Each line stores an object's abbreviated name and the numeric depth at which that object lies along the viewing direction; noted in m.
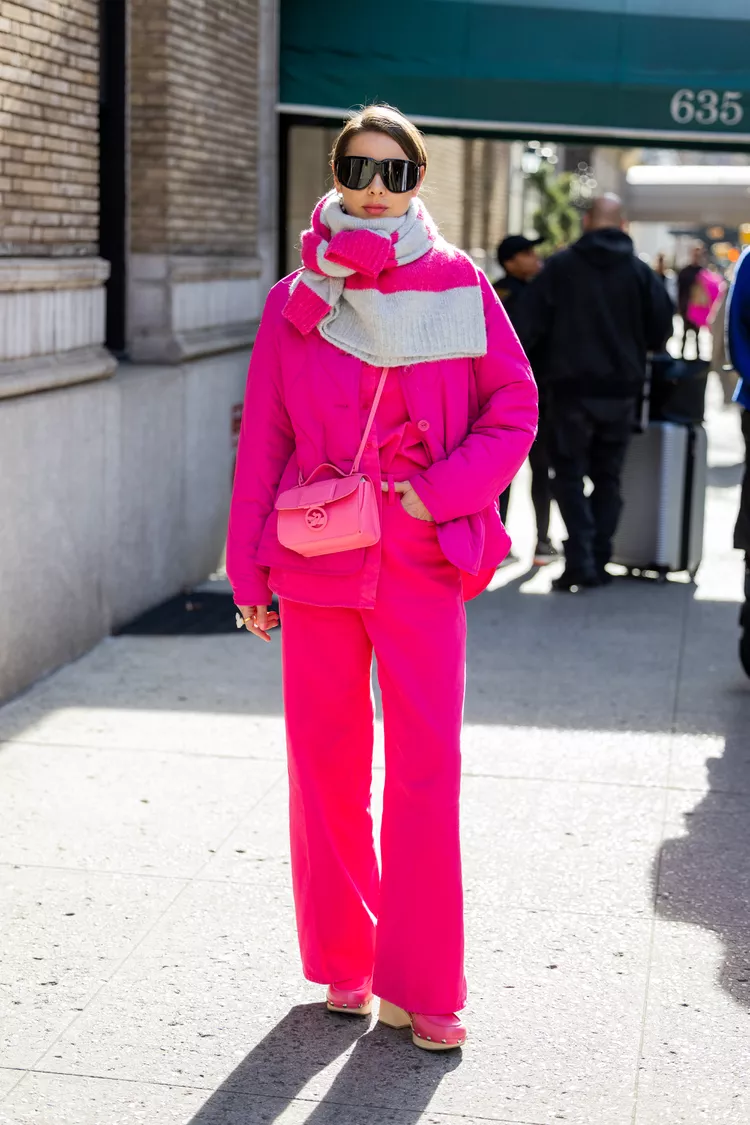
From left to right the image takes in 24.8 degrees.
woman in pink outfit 3.60
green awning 10.45
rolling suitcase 9.48
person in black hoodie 9.04
